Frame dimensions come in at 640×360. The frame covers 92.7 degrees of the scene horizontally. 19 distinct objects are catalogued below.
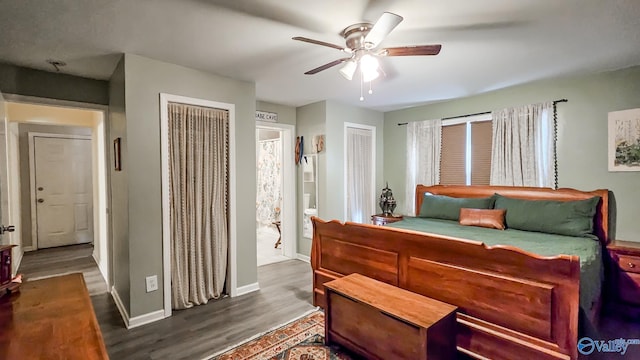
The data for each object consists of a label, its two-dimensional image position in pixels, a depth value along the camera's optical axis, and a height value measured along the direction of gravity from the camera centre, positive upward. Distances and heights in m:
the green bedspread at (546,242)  2.05 -0.61
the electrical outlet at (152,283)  2.82 -0.99
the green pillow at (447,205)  3.74 -0.39
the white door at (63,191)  5.45 -0.24
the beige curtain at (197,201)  3.02 -0.26
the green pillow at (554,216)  3.03 -0.45
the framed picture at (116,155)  2.97 +0.22
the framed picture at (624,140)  3.01 +0.32
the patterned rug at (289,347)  2.24 -1.32
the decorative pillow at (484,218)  3.35 -0.50
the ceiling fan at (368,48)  1.83 +0.88
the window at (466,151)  4.11 +0.32
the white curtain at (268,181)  6.66 -0.12
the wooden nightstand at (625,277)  2.79 -0.98
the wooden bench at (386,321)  1.80 -0.95
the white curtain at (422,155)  4.57 +0.29
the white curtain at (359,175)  4.82 -0.01
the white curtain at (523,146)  3.56 +0.32
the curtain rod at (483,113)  3.45 +0.81
